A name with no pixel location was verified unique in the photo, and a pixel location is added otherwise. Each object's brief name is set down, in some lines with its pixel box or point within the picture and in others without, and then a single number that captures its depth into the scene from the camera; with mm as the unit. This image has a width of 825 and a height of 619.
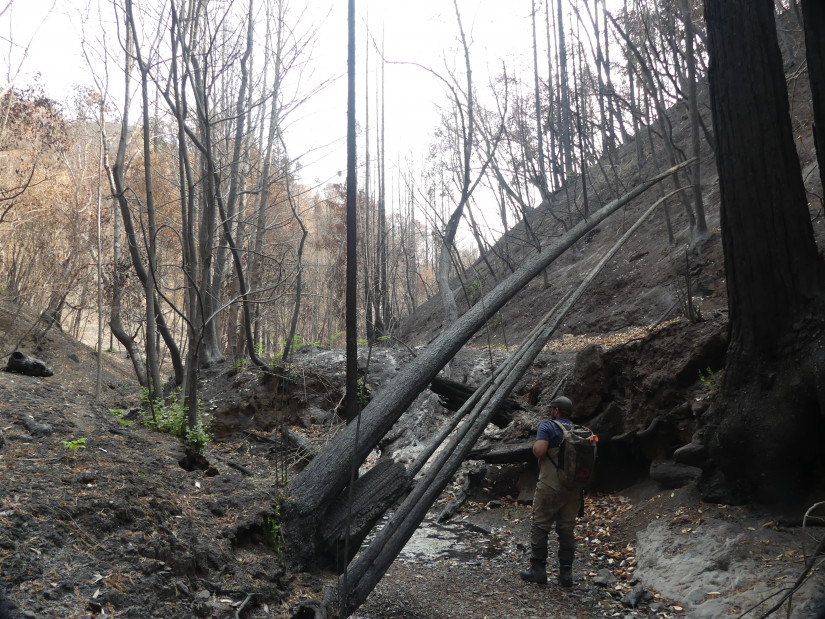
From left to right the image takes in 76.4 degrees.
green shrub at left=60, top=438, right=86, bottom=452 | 3463
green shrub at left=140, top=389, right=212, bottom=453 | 5262
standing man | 5074
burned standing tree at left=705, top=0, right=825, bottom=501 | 4340
